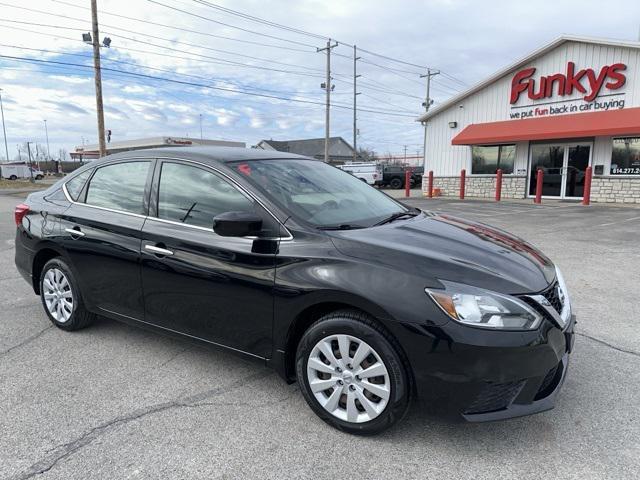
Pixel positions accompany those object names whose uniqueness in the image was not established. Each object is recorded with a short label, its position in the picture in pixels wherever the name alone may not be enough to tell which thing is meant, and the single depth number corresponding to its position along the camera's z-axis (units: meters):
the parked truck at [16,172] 55.41
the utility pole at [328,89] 34.91
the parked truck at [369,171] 29.77
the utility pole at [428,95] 46.44
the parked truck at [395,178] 31.23
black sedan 2.33
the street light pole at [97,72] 19.86
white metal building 15.89
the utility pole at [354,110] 43.65
